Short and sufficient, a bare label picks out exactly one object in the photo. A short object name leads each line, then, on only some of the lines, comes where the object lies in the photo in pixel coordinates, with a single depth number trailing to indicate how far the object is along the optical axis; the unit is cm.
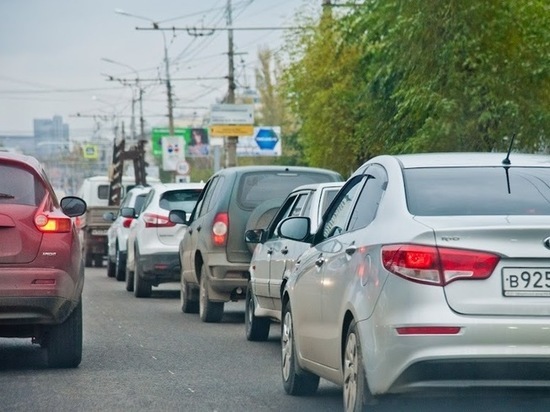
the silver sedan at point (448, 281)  794
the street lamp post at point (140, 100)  8150
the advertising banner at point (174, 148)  7700
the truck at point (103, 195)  3894
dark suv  1812
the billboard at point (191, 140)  11219
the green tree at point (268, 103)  10599
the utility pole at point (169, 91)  7696
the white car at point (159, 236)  2389
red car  1234
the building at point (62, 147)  16975
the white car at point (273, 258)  1450
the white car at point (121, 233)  2994
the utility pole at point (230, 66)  5631
